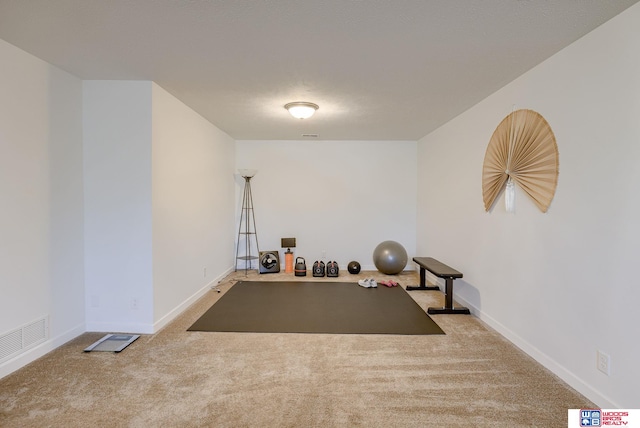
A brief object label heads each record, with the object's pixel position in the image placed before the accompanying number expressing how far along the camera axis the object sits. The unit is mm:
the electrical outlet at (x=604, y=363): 1947
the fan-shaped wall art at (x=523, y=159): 2453
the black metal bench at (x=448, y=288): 3628
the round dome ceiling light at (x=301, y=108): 3563
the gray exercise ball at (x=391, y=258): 5371
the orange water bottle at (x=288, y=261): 5828
